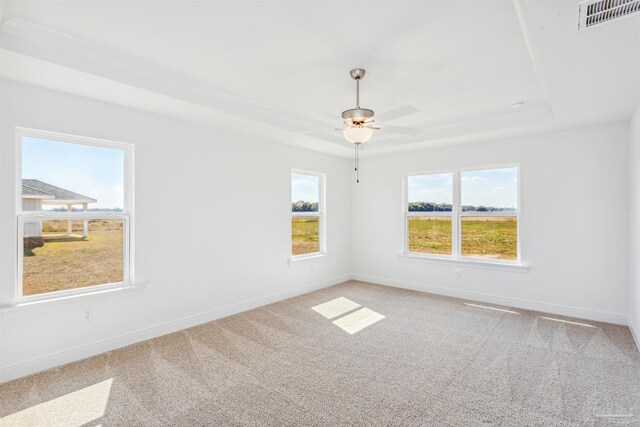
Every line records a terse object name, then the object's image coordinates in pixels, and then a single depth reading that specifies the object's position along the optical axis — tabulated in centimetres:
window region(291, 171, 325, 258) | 534
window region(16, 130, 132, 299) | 280
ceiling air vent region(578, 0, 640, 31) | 171
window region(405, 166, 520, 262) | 471
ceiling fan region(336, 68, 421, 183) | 271
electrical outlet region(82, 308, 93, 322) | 302
